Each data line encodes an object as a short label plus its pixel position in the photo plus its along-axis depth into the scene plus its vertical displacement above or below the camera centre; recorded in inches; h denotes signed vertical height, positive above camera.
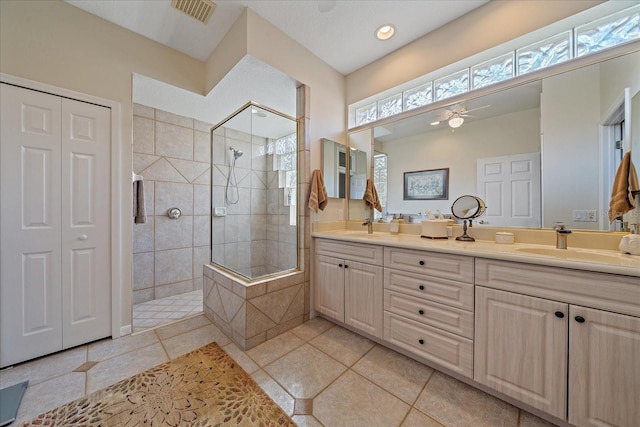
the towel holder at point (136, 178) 86.0 +12.9
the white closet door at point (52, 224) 63.7 -3.8
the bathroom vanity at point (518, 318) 39.0 -23.4
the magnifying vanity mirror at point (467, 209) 72.2 +1.1
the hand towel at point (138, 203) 87.2 +3.4
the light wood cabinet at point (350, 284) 72.2 -25.5
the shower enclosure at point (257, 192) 91.4 +9.0
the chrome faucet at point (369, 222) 97.0 -4.4
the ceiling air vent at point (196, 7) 70.6 +66.0
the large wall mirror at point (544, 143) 56.7 +20.6
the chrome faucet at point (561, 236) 57.1 -6.0
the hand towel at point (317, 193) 88.8 +7.6
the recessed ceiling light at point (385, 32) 81.8 +67.4
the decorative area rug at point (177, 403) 47.8 -44.3
